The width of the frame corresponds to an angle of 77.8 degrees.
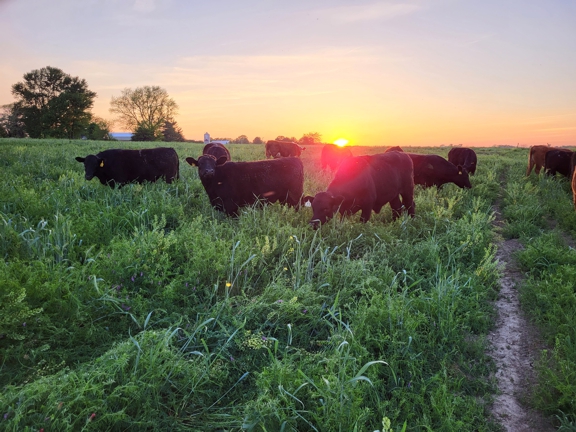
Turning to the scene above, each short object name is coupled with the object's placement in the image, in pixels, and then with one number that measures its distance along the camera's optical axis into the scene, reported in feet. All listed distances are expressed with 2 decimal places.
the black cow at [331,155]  55.72
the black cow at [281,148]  74.68
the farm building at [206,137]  153.50
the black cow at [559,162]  46.01
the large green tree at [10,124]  186.60
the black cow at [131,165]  31.94
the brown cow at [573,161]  40.71
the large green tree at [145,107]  204.03
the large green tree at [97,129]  188.01
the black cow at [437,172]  36.94
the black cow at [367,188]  21.54
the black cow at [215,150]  44.16
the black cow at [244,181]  24.38
